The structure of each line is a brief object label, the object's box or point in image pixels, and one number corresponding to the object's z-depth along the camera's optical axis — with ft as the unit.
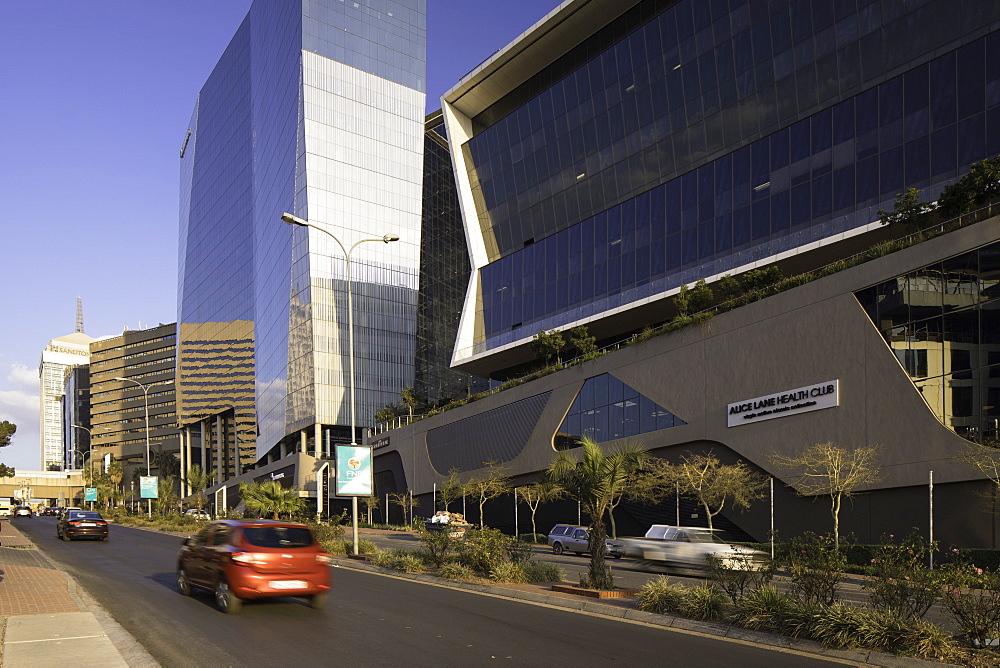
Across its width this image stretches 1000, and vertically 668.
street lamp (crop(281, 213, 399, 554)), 94.48
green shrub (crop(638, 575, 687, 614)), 47.26
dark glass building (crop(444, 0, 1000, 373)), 129.08
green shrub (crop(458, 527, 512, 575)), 68.64
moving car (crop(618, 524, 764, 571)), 88.79
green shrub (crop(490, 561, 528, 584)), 65.57
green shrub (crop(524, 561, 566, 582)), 66.49
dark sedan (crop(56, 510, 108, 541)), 124.77
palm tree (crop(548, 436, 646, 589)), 58.59
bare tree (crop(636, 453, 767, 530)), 116.88
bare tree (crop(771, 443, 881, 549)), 99.40
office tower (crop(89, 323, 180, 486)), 617.62
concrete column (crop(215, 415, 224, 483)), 426.51
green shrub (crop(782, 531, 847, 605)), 40.40
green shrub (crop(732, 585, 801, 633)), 40.16
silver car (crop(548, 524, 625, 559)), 122.11
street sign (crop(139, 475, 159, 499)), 217.97
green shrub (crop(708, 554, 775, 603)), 44.26
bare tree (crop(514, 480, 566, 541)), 151.84
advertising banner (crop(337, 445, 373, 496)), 92.48
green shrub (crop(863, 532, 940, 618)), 36.63
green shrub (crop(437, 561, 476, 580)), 68.44
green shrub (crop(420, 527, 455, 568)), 74.33
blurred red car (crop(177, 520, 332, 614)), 46.91
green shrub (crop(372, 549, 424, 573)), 75.92
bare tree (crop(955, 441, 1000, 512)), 86.79
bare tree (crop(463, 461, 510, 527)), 173.83
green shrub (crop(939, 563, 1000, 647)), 33.86
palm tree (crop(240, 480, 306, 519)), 126.31
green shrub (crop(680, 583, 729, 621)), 44.42
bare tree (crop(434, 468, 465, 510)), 179.93
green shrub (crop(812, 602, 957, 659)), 33.76
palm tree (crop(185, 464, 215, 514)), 268.62
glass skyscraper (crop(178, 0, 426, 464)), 294.66
